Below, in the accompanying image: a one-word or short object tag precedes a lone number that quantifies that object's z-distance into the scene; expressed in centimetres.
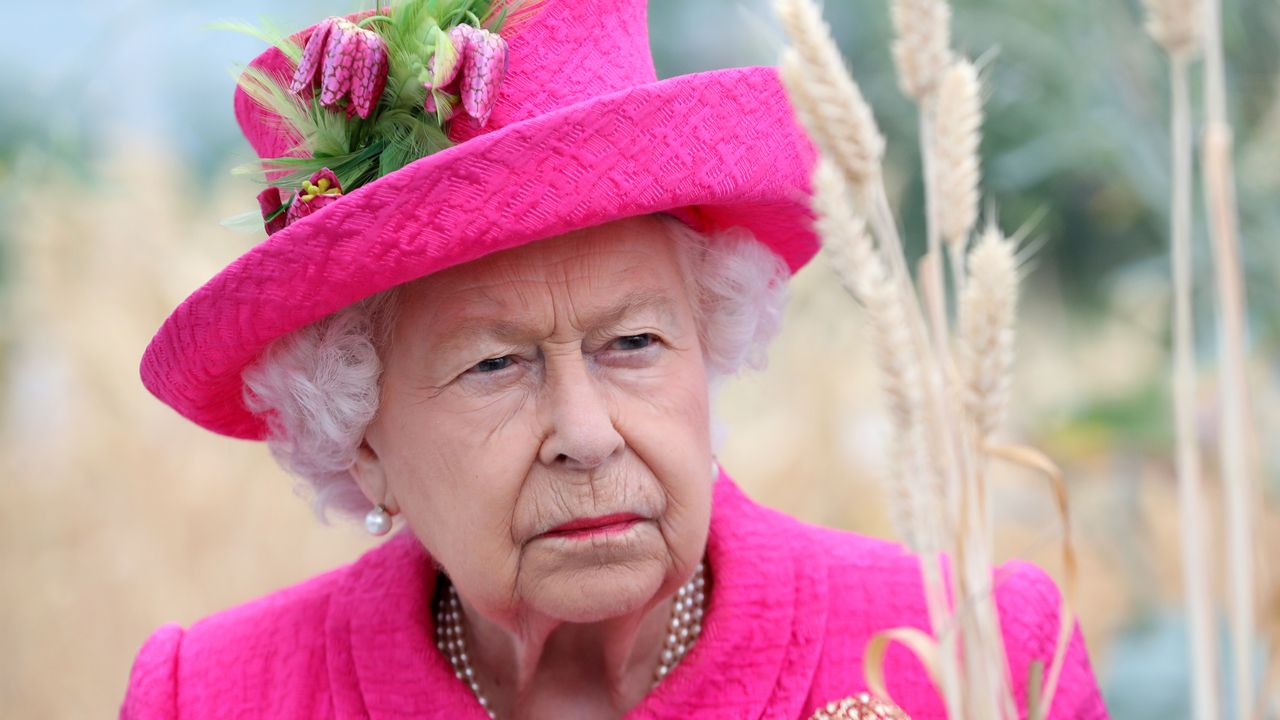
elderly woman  312
